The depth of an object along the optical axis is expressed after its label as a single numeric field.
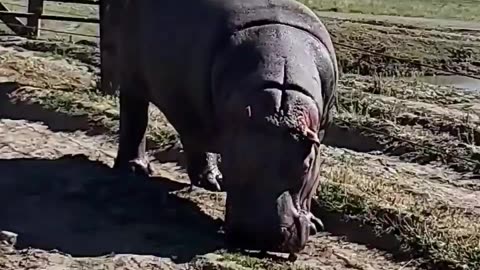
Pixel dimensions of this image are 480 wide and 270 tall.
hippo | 5.26
